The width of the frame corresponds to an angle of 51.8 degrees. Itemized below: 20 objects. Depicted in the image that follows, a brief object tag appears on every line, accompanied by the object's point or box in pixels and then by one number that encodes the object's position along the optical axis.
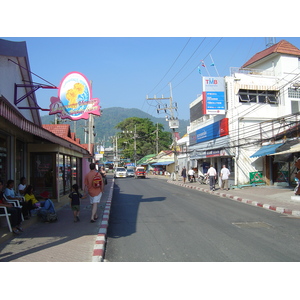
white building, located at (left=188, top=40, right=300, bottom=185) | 23.59
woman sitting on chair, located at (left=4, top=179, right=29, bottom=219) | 8.98
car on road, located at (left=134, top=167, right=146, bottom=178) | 47.87
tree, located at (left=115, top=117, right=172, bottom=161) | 77.56
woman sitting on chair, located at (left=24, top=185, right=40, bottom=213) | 9.64
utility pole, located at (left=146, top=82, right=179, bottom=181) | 36.34
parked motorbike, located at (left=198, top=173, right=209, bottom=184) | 28.69
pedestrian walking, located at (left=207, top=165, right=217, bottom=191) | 20.97
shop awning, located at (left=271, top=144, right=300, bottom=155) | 15.16
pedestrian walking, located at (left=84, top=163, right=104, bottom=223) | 9.42
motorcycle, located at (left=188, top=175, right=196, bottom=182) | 32.16
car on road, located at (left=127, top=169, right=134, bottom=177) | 54.75
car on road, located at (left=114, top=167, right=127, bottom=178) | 49.30
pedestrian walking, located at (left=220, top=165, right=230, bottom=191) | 21.07
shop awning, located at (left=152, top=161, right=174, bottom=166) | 53.96
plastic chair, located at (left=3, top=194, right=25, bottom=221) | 8.53
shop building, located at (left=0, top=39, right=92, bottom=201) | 9.35
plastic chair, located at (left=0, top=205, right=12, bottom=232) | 7.20
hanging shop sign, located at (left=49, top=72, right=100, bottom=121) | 13.15
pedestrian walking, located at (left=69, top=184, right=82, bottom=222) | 9.41
